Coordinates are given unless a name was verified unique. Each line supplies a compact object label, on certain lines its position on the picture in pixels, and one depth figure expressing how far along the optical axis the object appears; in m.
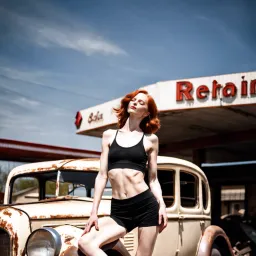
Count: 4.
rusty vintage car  3.54
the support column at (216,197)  17.40
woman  2.99
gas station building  15.65
